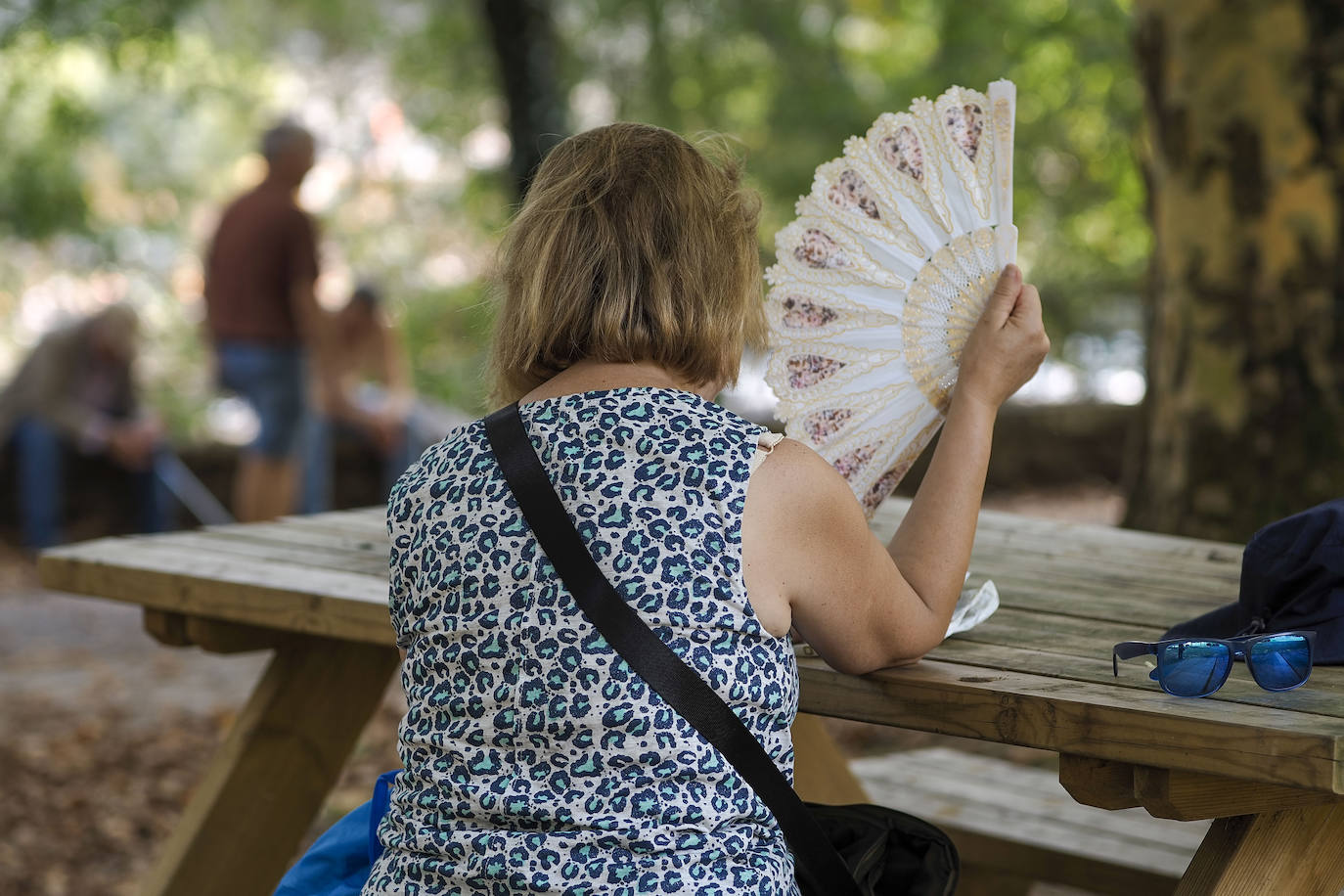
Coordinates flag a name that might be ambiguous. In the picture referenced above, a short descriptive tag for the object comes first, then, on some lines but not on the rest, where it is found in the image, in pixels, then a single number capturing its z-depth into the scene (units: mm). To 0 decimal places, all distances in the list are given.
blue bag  3275
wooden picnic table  2730
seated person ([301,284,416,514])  15031
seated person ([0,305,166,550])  14617
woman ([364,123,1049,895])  2719
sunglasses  2783
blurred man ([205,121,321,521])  12203
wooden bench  5148
